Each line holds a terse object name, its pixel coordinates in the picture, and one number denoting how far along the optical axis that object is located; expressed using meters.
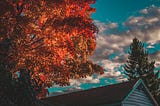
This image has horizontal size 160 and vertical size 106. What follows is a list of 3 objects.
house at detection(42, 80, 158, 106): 17.53
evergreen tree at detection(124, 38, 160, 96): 43.24
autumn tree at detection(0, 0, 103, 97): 13.88
